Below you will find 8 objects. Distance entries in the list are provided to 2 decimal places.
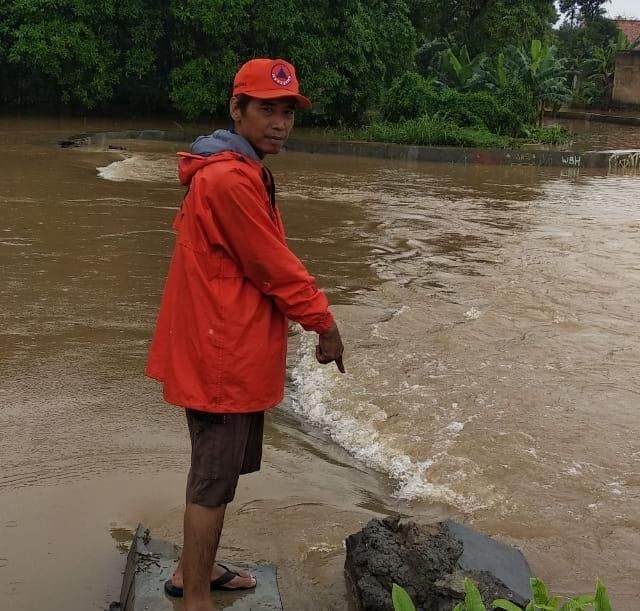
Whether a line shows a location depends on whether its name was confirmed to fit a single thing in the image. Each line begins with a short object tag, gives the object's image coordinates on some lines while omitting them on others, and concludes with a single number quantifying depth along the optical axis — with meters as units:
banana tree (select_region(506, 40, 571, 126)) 24.23
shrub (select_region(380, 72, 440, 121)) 23.94
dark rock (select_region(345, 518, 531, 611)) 2.63
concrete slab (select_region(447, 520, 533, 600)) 2.74
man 2.31
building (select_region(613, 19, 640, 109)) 36.72
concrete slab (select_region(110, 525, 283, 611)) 2.58
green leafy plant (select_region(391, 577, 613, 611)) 2.12
